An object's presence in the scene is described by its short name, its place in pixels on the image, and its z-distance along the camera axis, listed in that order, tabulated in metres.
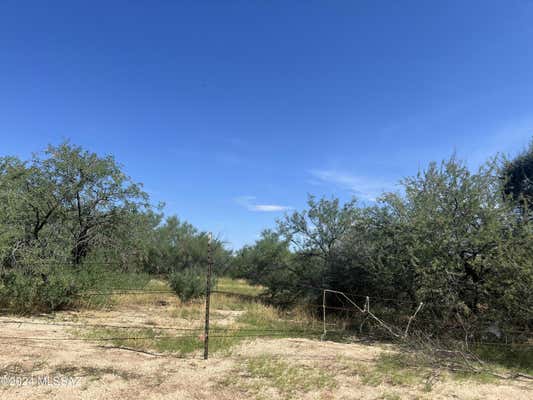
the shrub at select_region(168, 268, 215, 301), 13.98
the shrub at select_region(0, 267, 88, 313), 9.24
